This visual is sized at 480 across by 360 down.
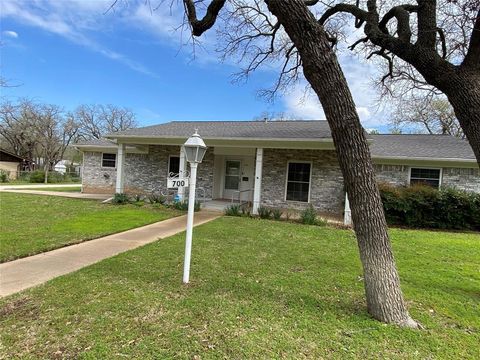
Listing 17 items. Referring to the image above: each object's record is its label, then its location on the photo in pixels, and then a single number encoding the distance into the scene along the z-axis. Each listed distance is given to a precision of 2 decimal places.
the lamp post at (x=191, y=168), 4.50
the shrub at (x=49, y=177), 29.15
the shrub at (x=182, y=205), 12.21
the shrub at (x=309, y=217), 10.39
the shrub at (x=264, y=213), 11.22
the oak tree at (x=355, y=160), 3.51
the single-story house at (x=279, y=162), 11.86
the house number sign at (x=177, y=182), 4.59
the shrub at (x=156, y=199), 13.03
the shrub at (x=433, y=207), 10.57
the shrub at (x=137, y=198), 13.32
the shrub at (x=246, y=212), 11.46
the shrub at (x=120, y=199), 13.08
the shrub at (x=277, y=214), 11.06
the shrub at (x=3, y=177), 27.42
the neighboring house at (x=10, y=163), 32.75
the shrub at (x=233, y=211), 11.55
